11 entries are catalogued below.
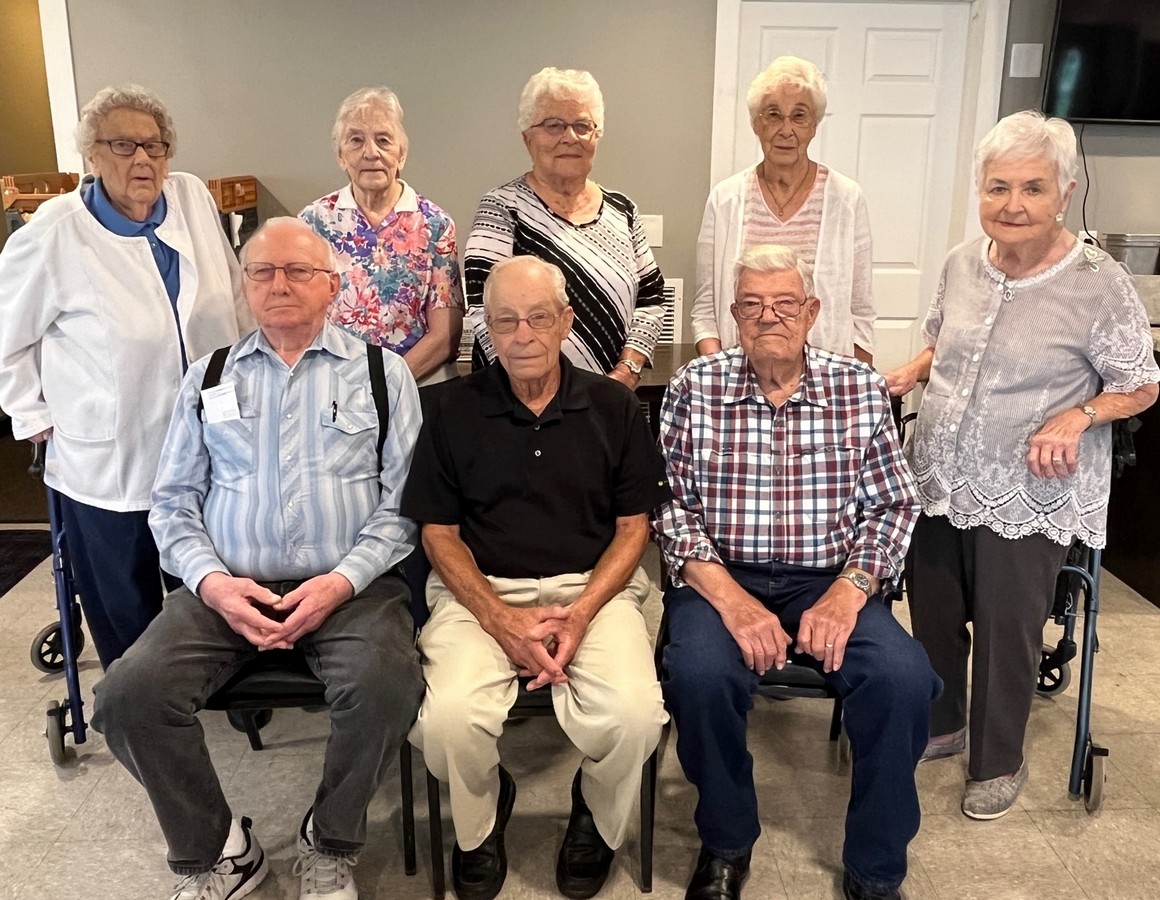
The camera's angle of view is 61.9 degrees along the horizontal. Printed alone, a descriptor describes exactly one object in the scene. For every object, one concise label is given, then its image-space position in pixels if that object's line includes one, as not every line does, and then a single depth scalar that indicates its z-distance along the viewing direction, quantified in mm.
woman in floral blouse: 2316
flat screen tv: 3859
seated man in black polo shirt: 1846
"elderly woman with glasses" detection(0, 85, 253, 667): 2066
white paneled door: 3998
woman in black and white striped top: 2289
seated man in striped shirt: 1793
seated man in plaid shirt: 1818
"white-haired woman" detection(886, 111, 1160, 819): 1947
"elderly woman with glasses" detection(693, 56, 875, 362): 2369
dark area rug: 3475
